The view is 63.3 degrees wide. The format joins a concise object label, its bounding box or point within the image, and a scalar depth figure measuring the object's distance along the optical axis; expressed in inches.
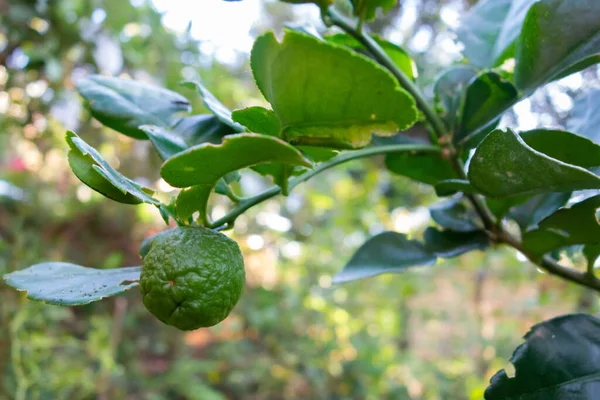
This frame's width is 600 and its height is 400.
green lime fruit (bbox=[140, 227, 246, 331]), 13.1
